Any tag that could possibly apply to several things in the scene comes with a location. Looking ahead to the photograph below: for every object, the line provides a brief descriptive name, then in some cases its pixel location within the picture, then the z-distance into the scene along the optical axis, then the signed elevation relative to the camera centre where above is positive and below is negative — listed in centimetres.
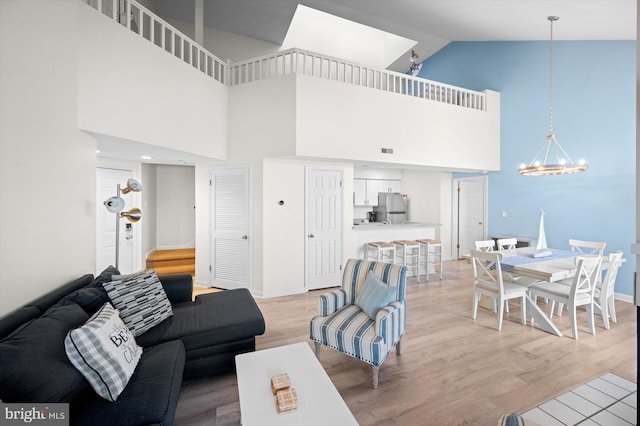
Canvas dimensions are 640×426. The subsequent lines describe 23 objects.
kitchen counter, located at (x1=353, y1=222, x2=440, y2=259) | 546 -45
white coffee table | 145 -102
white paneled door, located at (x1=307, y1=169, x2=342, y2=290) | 498 -31
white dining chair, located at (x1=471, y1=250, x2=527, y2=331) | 345 -93
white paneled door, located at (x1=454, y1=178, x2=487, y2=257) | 675 -4
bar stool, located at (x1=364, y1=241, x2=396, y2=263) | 537 -78
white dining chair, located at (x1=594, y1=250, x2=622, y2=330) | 343 -98
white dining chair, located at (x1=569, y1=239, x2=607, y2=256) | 412 -51
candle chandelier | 504 +109
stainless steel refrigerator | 767 +6
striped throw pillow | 232 -76
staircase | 569 -105
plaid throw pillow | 154 -80
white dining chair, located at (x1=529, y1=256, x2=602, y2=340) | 318 -93
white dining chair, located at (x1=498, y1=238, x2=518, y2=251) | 470 -52
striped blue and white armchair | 234 -97
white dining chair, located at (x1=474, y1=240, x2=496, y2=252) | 441 -53
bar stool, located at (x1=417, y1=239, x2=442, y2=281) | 572 -82
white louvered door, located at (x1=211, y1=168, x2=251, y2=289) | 482 -32
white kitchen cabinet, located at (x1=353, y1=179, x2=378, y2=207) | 756 +47
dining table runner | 355 -63
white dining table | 329 -67
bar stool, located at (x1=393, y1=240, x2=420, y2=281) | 557 -83
